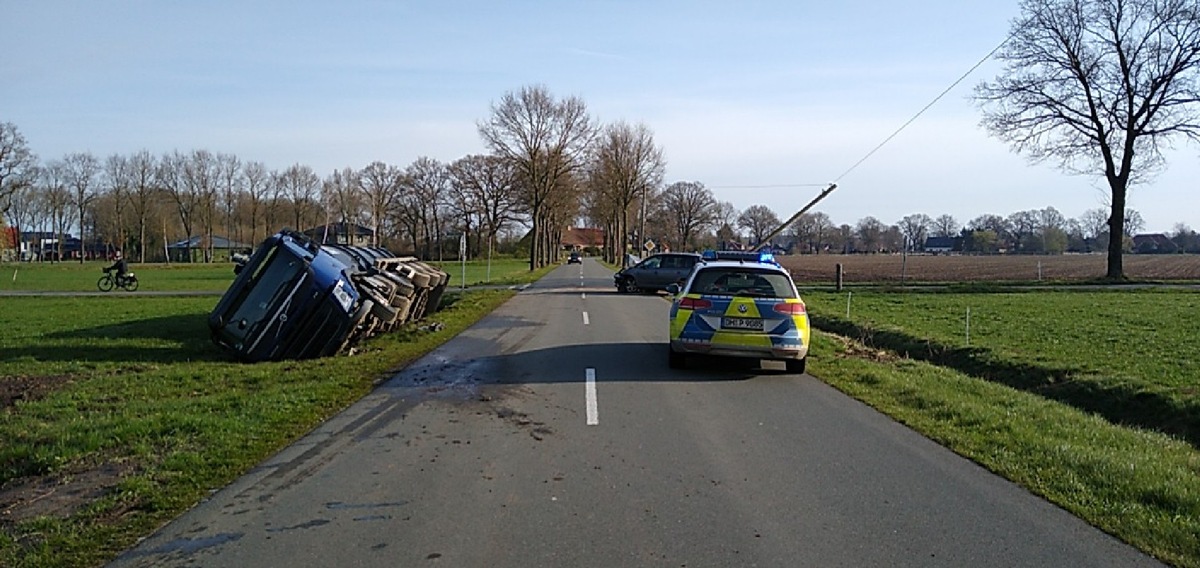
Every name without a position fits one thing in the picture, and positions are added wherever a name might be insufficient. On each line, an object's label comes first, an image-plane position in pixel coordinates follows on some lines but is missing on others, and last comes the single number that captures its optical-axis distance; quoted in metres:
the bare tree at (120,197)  83.62
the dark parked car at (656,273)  33.25
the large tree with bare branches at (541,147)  54.31
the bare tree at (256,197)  88.69
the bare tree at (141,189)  83.25
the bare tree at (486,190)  69.56
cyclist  39.69
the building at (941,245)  137.38
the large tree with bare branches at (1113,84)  37.69
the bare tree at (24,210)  73.84
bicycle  40.09
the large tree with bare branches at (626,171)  68.31
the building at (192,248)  97.44
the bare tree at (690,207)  99.94
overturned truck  14.13
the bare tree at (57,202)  82.31
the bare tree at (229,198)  87.94
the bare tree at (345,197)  74.88
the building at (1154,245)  121.15
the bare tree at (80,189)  83.62
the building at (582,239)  170.75
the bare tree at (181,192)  84.88
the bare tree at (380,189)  82.19
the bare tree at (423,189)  86.94
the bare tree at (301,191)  88.88
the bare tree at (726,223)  102.12
